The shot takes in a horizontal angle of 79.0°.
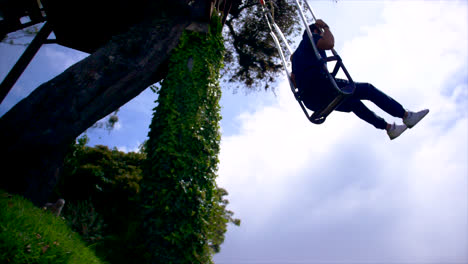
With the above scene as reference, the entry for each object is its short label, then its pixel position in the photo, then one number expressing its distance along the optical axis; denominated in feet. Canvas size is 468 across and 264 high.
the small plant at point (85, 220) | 20.08
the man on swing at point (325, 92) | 16.21
